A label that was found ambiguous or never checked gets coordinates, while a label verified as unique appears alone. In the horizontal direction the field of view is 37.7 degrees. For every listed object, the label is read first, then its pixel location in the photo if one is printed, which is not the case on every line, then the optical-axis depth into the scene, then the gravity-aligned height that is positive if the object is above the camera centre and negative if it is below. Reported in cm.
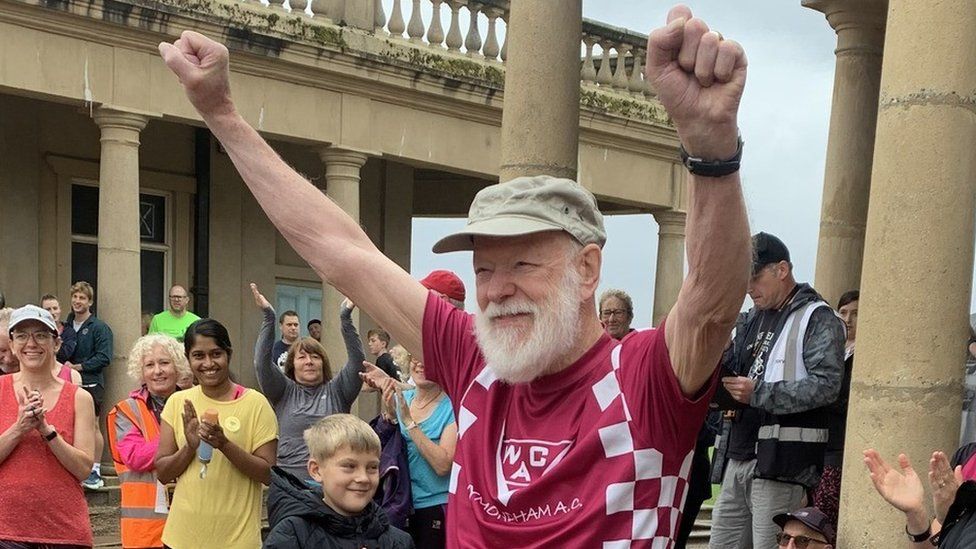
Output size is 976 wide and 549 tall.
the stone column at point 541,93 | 898 +55
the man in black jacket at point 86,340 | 1250 -160
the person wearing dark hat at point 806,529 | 671 -159
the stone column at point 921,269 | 662 -33
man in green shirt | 1343 -148
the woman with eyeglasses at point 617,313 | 848 -78
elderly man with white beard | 254 -35
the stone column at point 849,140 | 1184 +47
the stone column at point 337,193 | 1566 -25
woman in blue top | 700 -145
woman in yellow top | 691 -142
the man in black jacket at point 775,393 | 694 -98
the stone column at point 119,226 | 1352 -64
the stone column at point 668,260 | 1906 -100
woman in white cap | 667 -137
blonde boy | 568 -133
